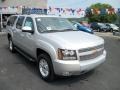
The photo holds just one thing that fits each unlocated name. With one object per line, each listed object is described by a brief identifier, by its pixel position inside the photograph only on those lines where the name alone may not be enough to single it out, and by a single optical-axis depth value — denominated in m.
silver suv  2.57
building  14.04
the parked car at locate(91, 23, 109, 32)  16.21
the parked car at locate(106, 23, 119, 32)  16.64
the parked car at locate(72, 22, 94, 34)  11.47
